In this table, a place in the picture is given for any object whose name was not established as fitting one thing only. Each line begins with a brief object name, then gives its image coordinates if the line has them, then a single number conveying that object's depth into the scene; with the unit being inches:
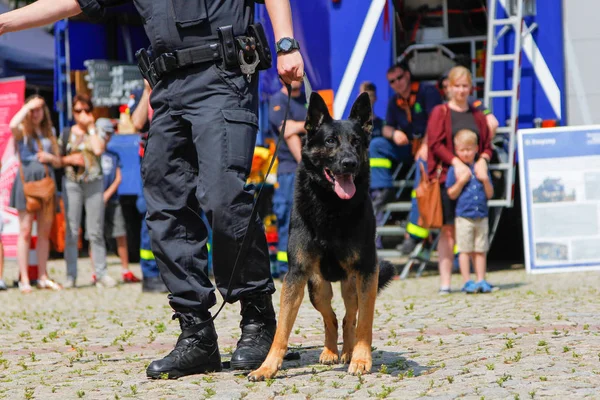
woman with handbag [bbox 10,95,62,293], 694.9
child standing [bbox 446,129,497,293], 584.6
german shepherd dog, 314.3
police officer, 313.0
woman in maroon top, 593.0
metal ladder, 667.3
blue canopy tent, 1011.6
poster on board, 672.1
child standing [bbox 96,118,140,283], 744.8
